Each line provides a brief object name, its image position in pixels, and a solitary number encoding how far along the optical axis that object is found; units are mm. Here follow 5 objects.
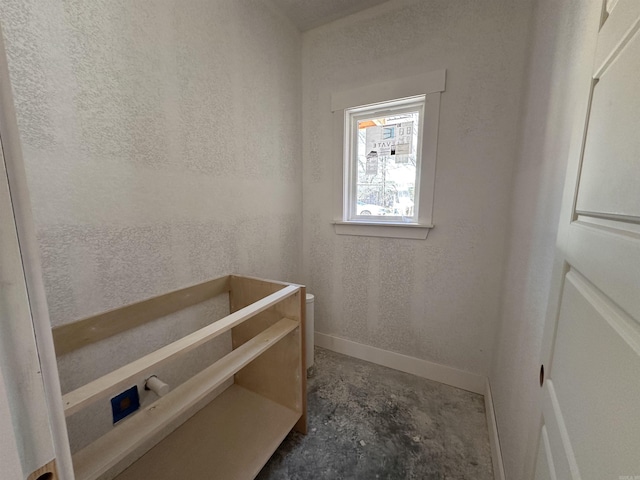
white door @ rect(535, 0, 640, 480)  342
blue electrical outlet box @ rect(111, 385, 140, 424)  1062
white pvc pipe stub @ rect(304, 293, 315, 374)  1823
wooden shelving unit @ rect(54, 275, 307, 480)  724
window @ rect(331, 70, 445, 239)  1664
